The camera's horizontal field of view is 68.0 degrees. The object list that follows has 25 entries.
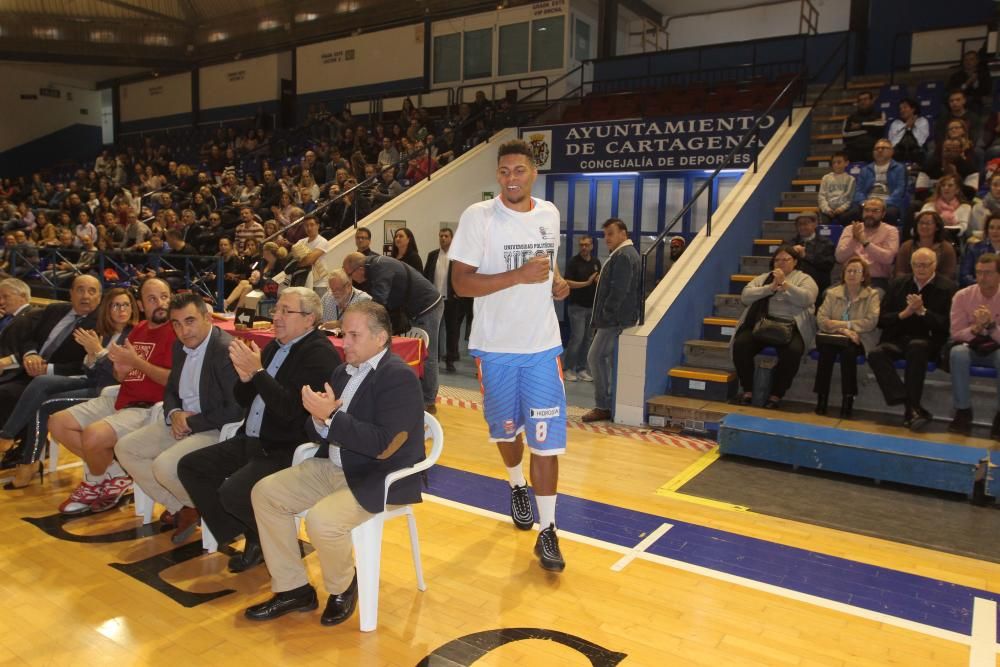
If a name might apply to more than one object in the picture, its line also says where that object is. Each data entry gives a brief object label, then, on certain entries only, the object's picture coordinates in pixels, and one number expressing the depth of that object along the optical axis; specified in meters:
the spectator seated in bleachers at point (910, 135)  8.41
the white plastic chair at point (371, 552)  2.98
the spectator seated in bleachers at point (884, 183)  7.51
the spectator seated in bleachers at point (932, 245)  6.16
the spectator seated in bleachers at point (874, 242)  6.63
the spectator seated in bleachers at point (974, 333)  5.45
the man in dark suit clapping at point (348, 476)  2.93
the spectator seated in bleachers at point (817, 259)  6.88
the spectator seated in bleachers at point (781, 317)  6.20
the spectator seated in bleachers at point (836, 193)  7.65
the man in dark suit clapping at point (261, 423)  3.28
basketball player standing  3.46
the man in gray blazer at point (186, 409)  3.78
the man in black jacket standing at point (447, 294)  8.69
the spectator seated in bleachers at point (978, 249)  6.03
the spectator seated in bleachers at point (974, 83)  8.74
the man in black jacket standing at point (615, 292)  6.36
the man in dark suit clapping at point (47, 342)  4.83
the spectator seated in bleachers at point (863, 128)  8.65
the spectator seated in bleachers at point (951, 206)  6.70
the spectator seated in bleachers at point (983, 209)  6.54
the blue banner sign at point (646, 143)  10.16
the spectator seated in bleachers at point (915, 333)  5.69
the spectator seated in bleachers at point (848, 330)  5.98
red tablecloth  5.35
